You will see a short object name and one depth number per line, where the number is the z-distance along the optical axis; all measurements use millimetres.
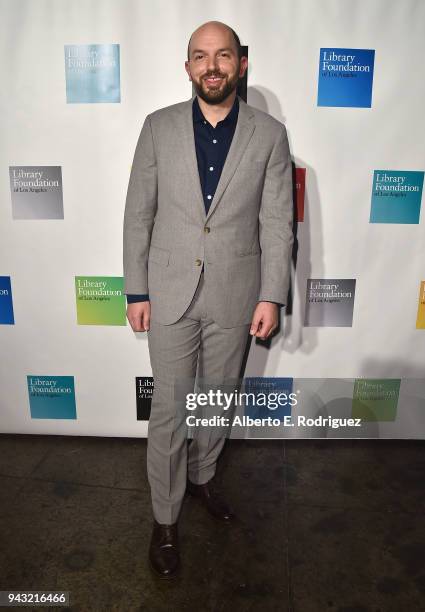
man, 1721
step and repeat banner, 2203
